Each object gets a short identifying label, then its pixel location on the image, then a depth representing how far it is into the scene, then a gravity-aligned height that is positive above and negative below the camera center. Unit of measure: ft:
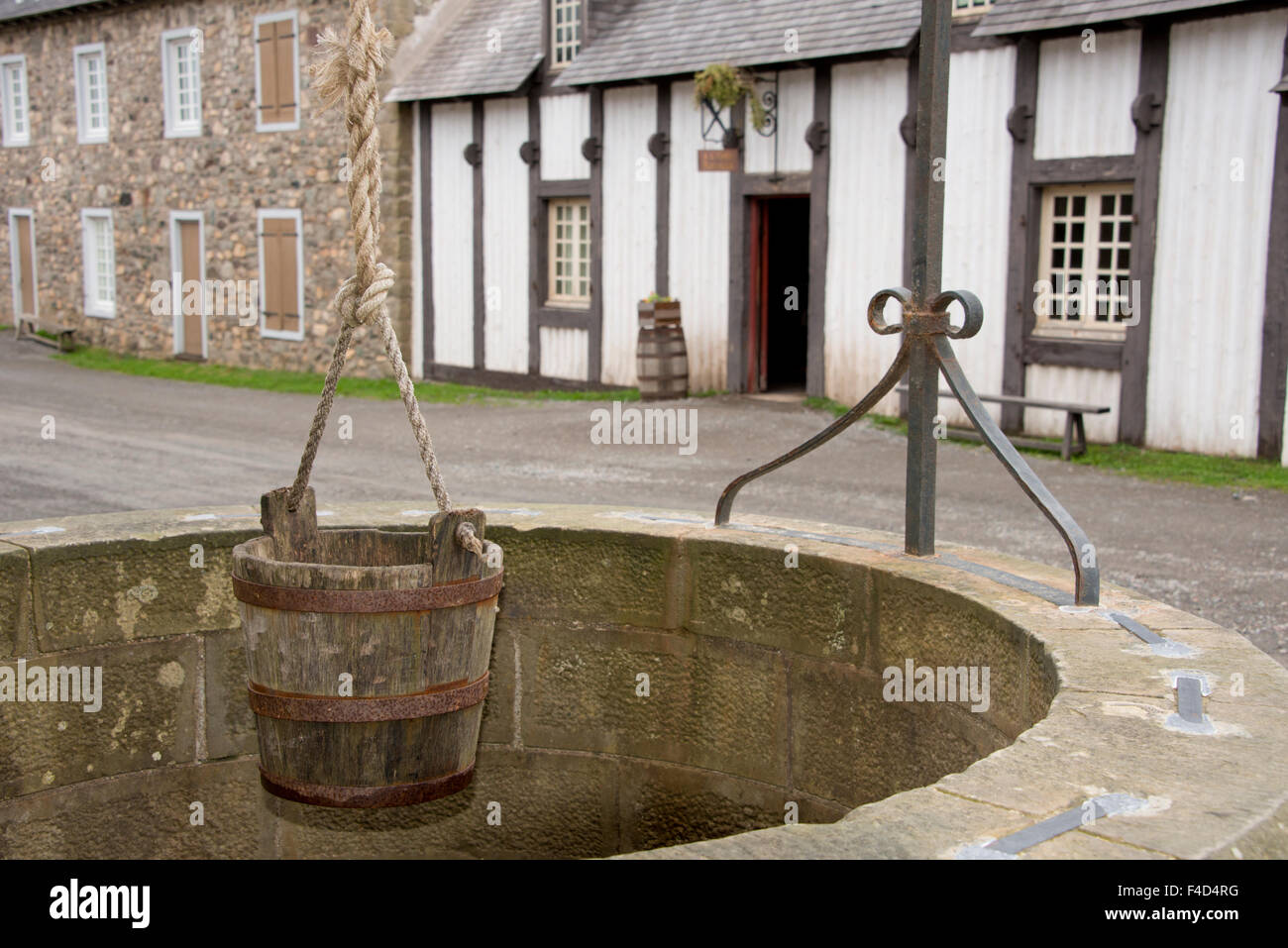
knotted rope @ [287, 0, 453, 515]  9.74 +0.74
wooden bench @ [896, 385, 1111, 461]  38.73 -4.08
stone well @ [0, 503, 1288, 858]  12.09 -3.89
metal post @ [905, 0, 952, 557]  12.78 +0.31
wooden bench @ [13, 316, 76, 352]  78.84 -3.31
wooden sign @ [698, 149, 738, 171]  48.62 +4.15
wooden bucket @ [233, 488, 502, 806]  10.08 -2.86
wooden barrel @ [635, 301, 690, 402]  50.42 -2.62
